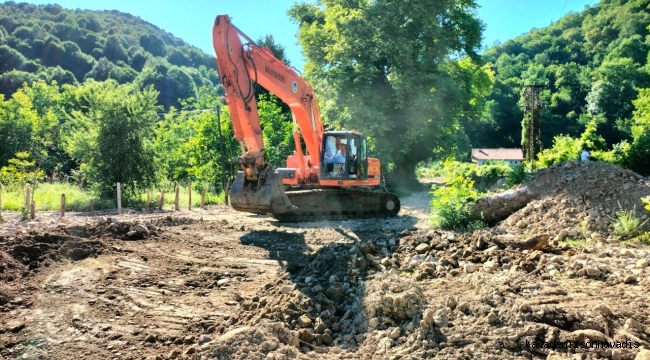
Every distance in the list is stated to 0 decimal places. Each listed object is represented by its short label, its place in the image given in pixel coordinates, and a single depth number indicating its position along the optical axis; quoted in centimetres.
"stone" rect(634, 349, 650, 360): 336
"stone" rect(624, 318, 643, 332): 386
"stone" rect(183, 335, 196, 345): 484
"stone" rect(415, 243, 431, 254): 725
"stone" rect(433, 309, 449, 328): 424
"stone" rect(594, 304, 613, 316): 405
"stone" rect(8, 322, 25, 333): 519
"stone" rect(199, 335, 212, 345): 464
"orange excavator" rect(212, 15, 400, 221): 1047
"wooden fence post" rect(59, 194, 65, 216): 1402
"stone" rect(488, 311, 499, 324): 416
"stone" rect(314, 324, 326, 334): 468
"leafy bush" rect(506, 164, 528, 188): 1355
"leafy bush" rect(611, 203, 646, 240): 810
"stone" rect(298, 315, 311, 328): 479
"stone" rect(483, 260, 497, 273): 588
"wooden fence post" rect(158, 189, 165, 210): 1681
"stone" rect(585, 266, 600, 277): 534
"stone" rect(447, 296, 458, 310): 460
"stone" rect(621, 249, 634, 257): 641
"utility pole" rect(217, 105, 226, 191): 2078
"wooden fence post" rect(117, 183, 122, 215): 1508
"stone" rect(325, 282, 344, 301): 560
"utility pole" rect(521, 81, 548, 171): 2789
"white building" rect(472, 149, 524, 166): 6379
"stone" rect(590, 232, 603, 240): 814
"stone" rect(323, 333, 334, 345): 455
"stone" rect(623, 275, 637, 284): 505
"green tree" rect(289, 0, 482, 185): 2205
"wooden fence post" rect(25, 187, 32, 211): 1370
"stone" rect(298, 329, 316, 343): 454
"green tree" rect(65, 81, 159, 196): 1820
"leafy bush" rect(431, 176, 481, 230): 1072
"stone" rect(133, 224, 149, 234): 983
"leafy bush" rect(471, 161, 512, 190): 2170
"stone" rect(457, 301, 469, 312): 450
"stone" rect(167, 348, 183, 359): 448
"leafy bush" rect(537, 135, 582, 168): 1410
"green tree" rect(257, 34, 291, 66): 3419
